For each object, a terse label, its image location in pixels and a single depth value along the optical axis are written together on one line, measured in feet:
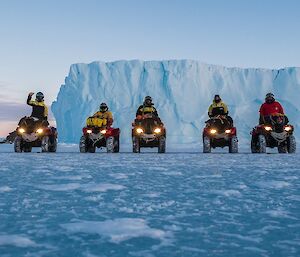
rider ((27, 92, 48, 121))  49.93
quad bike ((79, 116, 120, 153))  49.65
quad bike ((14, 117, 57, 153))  50.16
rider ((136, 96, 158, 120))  49.88
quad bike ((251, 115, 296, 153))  47.73
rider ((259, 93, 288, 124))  47.85
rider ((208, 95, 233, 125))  49.09
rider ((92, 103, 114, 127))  50.24
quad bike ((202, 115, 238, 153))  49.24
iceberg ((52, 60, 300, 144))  156.76
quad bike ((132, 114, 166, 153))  49.42
